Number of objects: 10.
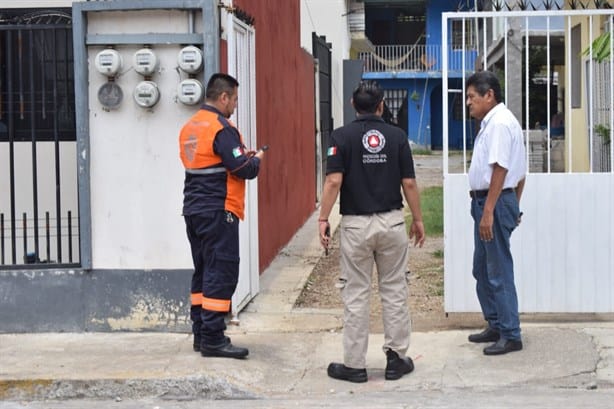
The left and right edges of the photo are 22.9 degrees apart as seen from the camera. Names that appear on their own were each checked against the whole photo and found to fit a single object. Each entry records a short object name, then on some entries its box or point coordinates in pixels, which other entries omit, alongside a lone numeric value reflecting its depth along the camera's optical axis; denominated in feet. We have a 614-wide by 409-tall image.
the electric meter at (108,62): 37.34
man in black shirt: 31.69
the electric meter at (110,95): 37.96
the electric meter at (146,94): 37.36
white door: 40.63
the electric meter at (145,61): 37.30
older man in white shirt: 33.50
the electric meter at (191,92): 37.05
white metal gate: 37.88
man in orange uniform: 33.44
